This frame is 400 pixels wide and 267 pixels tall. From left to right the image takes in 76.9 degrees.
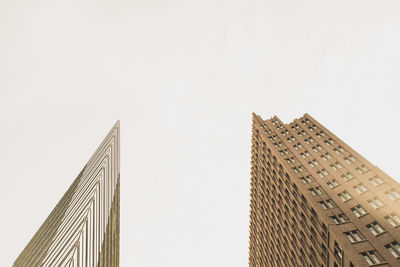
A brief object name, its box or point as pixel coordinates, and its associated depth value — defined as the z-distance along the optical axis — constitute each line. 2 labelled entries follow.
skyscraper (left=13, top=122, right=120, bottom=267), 35.19
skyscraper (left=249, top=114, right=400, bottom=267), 31.50
